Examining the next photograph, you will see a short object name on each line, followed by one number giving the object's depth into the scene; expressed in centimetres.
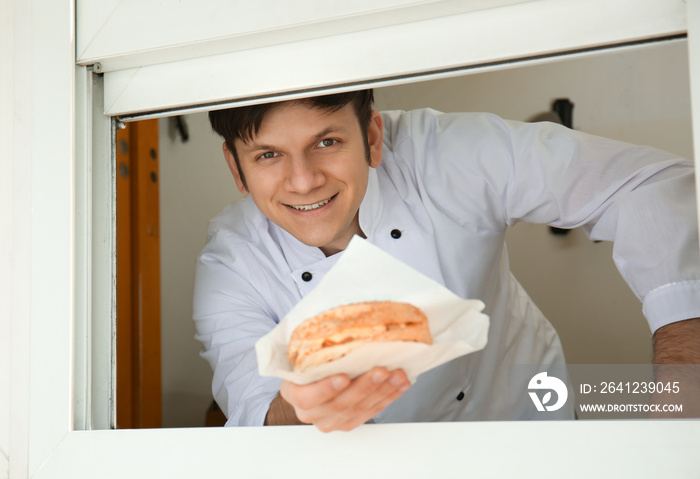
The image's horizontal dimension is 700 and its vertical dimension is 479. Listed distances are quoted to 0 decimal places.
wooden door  193
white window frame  76
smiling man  110
